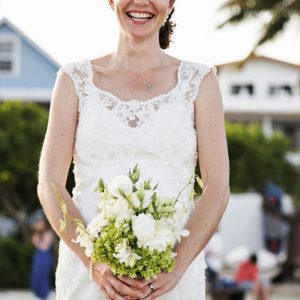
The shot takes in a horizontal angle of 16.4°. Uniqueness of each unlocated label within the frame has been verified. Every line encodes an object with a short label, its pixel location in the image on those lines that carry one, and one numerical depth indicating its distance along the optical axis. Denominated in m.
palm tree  25.00
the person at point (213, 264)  18.65
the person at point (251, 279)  17.98
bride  3.63
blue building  38.03
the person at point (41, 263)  18.17
